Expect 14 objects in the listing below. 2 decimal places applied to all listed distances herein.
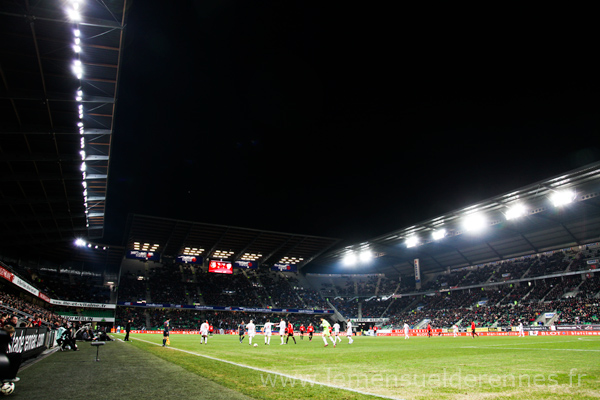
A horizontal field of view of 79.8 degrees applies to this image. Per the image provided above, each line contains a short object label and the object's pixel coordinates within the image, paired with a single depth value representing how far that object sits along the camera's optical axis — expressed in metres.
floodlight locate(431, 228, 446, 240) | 53.44
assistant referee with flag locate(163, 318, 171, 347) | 22.12
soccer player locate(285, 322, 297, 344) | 26.62
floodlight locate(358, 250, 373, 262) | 71.18
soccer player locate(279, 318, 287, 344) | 26.96
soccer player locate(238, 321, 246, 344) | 27.45
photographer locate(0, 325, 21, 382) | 6.52
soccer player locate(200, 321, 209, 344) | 25.18
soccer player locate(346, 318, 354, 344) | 26.34
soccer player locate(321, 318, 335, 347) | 22.35
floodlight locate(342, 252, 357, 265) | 74.03
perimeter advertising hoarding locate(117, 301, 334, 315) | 60.25
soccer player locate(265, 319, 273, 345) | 25.06
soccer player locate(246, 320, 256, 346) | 24.08
